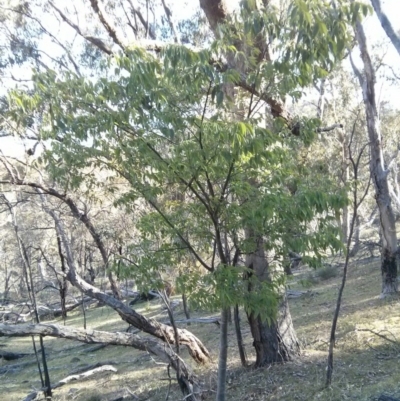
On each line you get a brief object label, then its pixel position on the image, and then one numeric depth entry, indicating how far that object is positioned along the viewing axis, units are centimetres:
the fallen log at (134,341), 572
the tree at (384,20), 693
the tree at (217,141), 327
